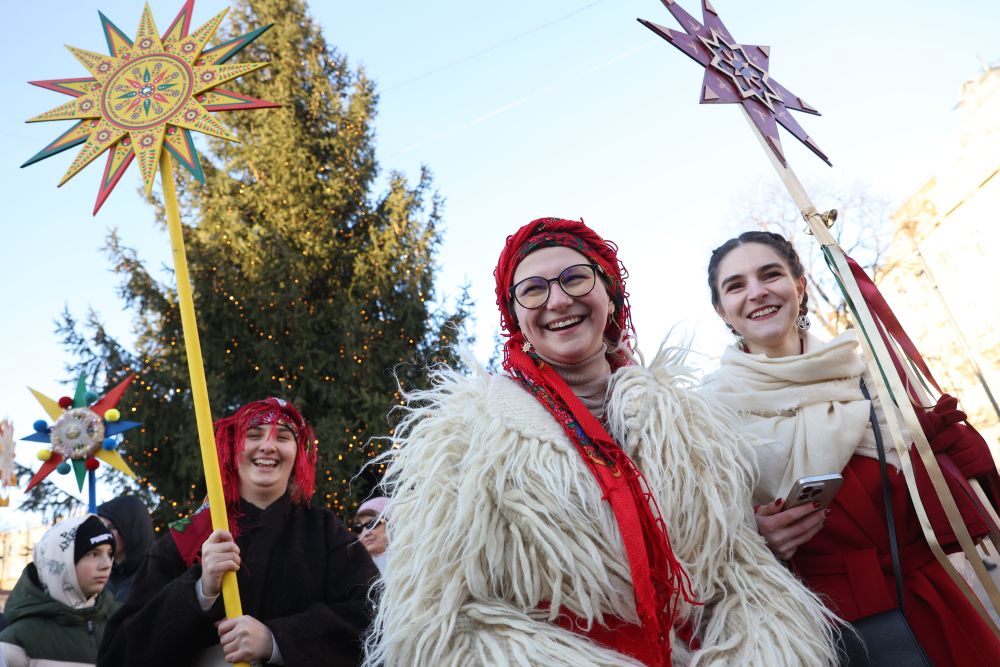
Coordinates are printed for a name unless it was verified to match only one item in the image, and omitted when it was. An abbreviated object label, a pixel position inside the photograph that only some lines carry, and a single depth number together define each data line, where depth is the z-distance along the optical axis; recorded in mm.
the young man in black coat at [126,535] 4648
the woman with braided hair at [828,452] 1989
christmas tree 7754
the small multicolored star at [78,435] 4543
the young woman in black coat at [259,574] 2381
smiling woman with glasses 1685
